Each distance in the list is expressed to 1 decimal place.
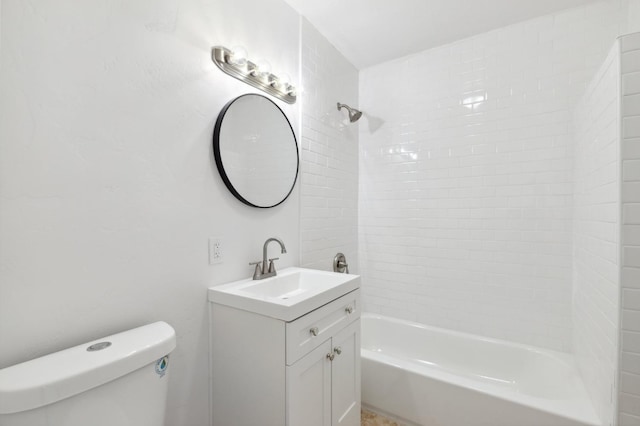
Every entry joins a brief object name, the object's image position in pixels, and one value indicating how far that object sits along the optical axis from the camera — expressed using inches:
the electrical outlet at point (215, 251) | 55.0
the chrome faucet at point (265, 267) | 62.1
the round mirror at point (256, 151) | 57.4
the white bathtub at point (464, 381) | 58.5
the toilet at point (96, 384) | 27.3
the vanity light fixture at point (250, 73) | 55.9
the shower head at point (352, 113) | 93.8
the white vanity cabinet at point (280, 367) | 45.6
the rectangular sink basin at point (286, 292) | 46.2
